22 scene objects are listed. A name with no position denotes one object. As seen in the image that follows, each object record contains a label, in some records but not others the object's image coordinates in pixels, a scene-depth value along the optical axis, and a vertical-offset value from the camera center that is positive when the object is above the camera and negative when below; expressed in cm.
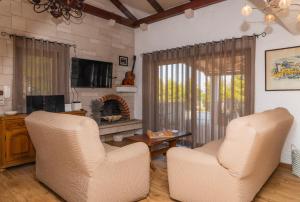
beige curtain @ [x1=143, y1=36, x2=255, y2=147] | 378 +23
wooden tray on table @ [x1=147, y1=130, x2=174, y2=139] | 327 -54
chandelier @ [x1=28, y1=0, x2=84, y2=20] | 252 +108
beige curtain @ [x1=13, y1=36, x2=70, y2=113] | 362 +53
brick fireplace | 507 -17
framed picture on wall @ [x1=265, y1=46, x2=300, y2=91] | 331 +46
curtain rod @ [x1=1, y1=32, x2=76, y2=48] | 353 +104
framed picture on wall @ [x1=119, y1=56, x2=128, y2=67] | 531 +92
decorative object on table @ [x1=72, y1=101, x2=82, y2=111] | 407 -13
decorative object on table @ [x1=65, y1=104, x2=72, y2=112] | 397 -15
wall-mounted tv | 438 +53
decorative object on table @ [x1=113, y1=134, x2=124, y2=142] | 498 -88
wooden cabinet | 317 -65
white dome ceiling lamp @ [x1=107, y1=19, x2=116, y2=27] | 490 +170
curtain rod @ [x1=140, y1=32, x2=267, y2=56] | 358 +104
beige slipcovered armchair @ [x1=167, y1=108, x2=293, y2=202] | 179 -60
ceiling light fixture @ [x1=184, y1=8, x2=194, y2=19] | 432 +169
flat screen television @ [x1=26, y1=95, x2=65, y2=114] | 361 -7
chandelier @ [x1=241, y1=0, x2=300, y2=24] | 181 +92
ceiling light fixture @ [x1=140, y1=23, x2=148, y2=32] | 513 +168
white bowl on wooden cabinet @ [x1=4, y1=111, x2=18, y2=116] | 333 -21
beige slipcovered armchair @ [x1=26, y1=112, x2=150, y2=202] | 186 -59
